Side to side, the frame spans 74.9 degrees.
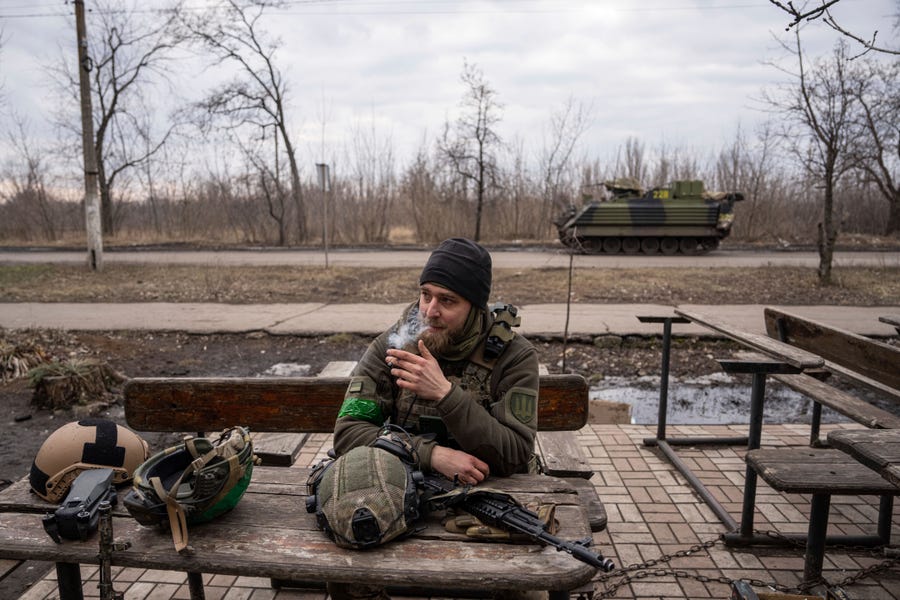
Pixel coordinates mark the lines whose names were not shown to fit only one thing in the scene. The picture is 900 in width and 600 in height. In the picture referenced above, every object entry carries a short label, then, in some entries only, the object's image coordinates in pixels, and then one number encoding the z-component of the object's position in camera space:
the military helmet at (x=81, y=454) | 1.83
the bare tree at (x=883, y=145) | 16.09
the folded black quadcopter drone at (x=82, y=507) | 1.56
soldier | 1.80
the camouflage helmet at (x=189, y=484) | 1.52
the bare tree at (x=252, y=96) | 21.91
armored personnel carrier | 18.89
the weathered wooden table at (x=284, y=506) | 1.43
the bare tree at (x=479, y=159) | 22.62
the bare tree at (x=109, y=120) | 21.48
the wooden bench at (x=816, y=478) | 2.14
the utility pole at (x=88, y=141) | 12.41
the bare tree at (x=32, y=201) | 26.72
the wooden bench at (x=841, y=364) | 3.00
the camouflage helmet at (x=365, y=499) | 1.51
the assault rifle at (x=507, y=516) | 1.43
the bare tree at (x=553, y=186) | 25.97
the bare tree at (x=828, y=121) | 9.60
